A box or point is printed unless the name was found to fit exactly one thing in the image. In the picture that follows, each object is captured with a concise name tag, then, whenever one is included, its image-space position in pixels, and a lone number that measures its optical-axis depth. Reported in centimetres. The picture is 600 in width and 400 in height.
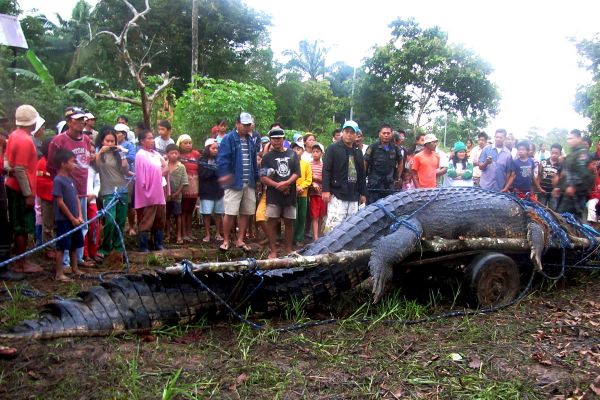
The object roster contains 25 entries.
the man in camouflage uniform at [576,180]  586
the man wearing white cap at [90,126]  621
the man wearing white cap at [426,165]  689
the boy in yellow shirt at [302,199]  708
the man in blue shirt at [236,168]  615
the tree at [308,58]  3872
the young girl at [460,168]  877
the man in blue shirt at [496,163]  780
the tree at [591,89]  1536
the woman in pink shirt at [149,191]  555
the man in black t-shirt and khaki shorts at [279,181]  607
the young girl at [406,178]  781
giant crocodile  305
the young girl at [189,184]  688
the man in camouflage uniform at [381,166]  680
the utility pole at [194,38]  1719
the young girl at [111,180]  561
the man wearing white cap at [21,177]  481
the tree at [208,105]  1234
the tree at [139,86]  845
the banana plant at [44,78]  1574
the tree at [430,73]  2231
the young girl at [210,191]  691
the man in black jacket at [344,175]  614
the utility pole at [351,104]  2646
